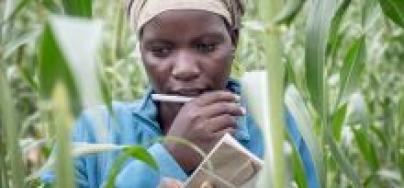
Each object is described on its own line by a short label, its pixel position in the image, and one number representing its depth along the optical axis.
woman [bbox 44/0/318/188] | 1.42
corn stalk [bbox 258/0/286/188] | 0.96
